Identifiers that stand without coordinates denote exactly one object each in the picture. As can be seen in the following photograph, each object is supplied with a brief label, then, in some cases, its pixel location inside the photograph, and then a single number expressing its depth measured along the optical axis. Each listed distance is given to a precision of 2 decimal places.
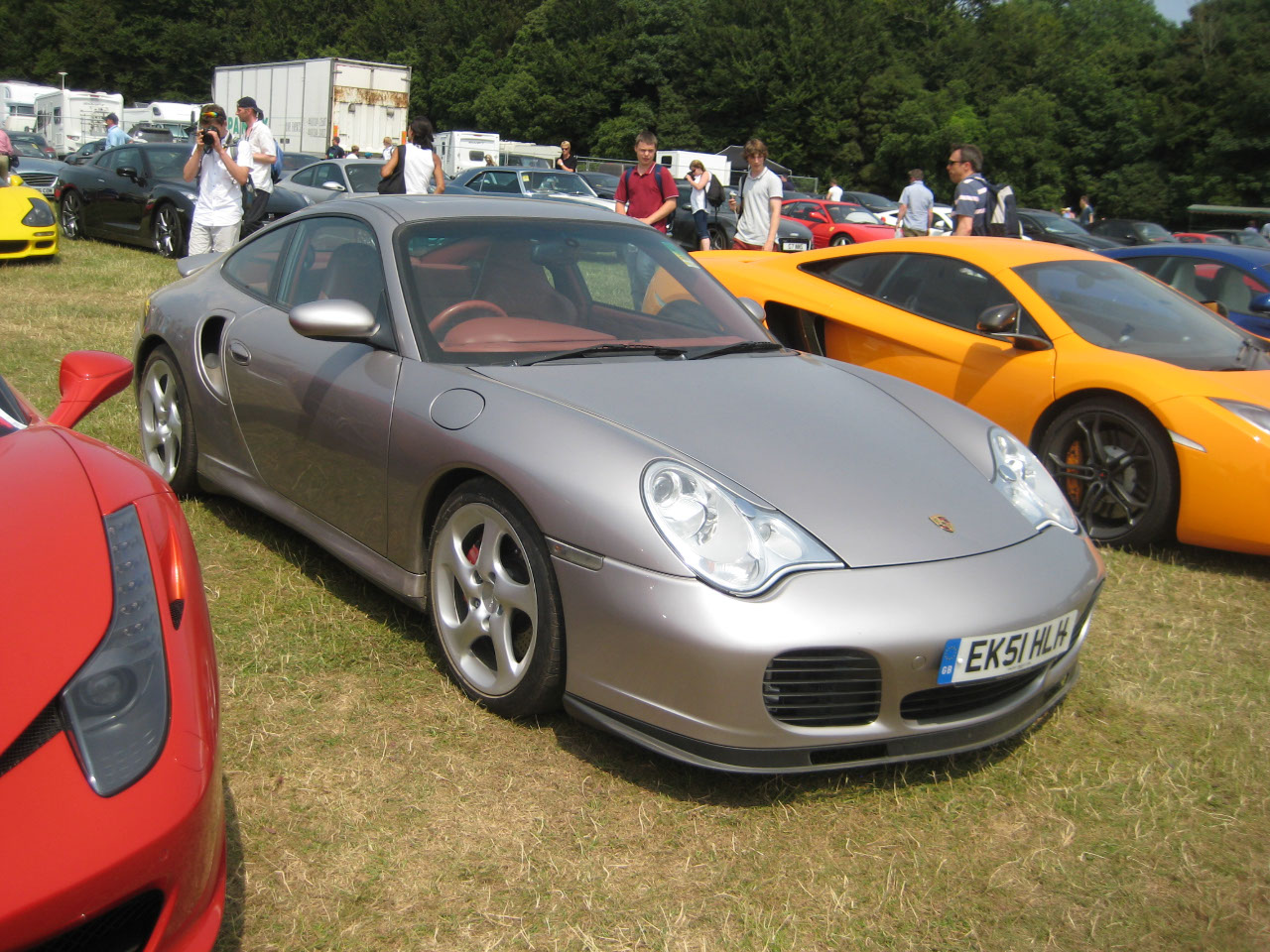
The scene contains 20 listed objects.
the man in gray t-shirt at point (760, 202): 9.42
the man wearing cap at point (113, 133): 23.97
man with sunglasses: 8.80
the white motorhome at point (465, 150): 32.44
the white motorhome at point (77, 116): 39.50
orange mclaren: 4.60
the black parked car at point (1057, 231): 23.38
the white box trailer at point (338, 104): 27.14
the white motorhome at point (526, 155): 32.50
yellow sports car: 11.21
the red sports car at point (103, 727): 1.41
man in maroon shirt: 9.19
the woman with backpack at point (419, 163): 9.86
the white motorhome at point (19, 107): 42.22
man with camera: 7.95
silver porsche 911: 2.48
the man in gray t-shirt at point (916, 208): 13.94
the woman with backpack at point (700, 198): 12.41
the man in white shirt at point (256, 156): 8.45
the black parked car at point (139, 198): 12.16
